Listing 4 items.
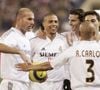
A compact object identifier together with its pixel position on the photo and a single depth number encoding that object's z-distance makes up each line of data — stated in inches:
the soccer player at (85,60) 388.8
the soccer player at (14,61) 505.7
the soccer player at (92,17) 412.3
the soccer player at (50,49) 525.7
